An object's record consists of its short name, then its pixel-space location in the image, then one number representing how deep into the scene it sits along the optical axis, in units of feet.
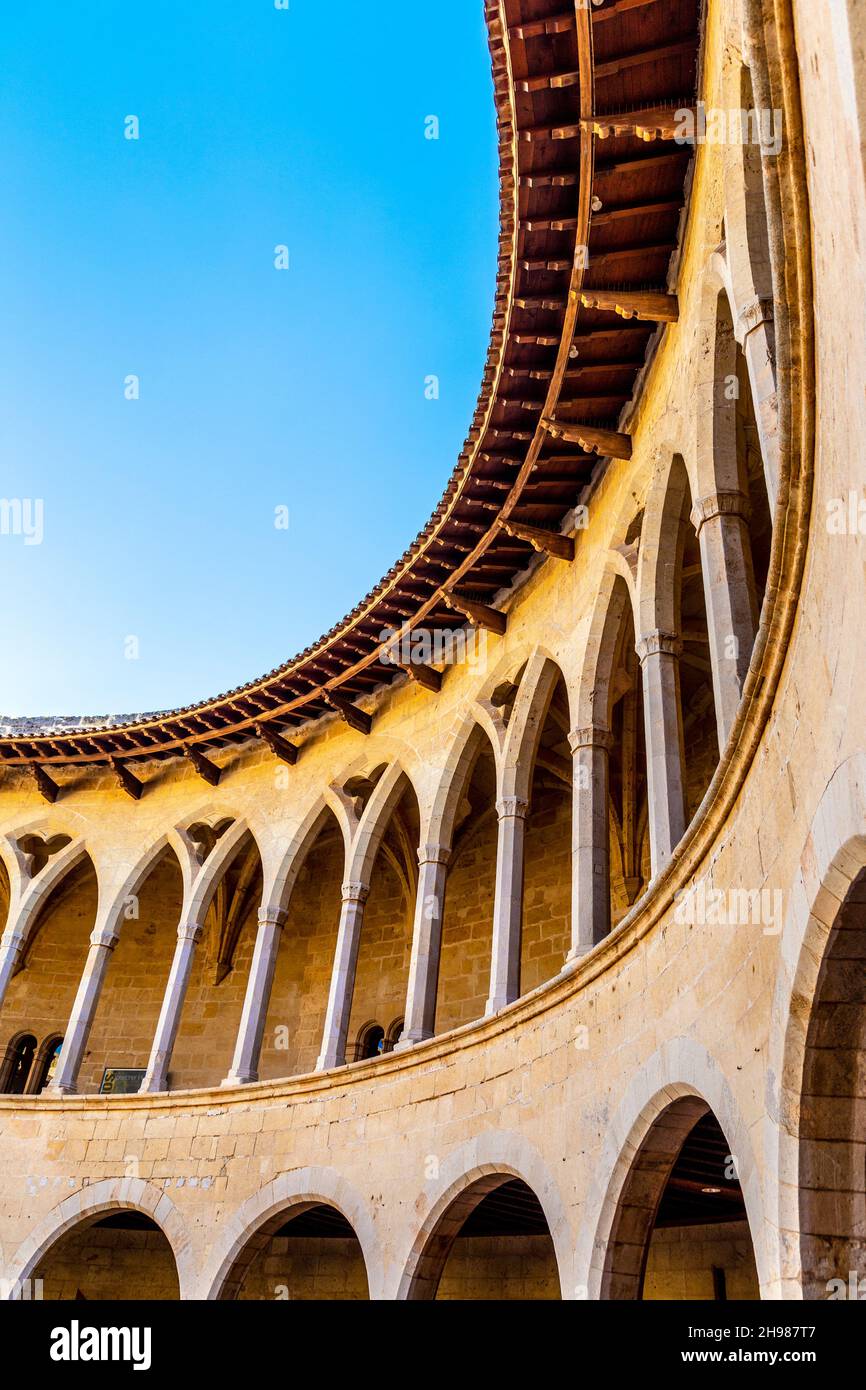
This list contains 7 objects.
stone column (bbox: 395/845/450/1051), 38.83
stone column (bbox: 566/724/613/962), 31.22
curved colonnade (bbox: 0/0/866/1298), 16.75
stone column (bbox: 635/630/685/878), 27.66
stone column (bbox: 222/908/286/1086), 44.68
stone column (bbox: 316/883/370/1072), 42.11
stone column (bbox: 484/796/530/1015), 35.27
